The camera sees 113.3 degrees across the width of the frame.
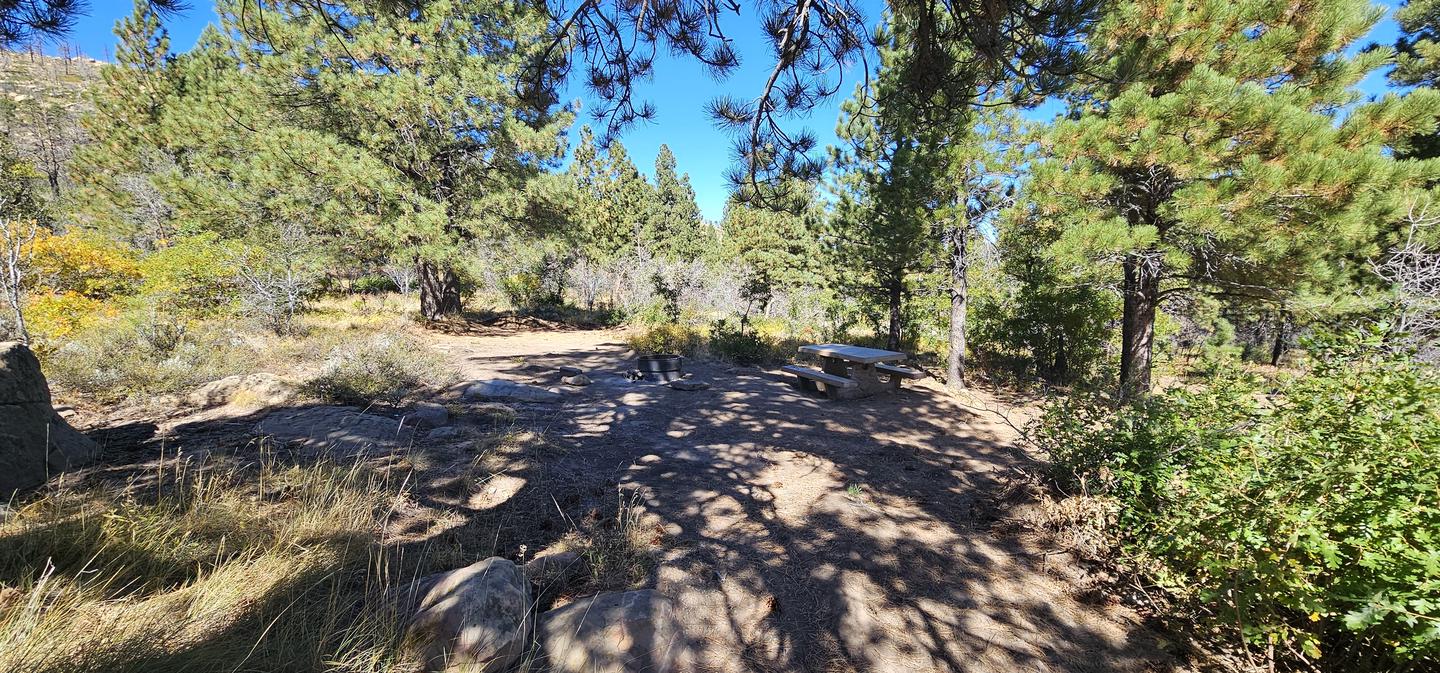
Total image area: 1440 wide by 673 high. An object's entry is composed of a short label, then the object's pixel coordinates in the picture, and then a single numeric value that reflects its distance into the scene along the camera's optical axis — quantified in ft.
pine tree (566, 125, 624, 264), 73.41
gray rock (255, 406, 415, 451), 11.68
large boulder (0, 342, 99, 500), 8.15
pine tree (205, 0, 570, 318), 32.89
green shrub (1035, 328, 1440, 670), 4.29
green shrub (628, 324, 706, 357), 32.96
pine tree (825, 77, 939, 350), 23.99
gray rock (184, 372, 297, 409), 14.67
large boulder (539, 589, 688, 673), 5.59
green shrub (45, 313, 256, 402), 14.94
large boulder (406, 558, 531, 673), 5.35
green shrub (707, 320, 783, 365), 31.83
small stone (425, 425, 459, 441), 13.24
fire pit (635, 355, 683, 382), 24.84
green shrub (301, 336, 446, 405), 15.99
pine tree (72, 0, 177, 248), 51.03
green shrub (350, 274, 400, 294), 59.31
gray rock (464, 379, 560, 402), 18.86
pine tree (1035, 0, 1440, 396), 12.49
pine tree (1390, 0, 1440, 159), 22.68
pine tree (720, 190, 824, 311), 39.96
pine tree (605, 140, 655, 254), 81.00
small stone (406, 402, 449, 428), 14.53
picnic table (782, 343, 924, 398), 21.76
